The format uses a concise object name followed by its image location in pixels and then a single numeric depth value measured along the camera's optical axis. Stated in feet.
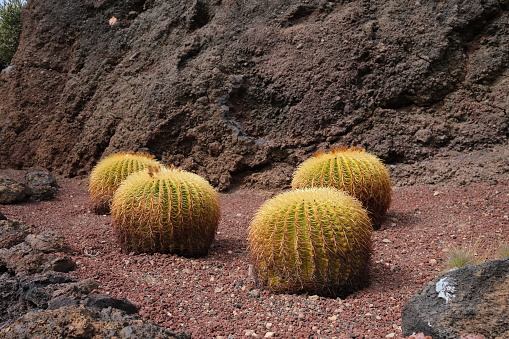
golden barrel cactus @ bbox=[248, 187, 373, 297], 11.35
